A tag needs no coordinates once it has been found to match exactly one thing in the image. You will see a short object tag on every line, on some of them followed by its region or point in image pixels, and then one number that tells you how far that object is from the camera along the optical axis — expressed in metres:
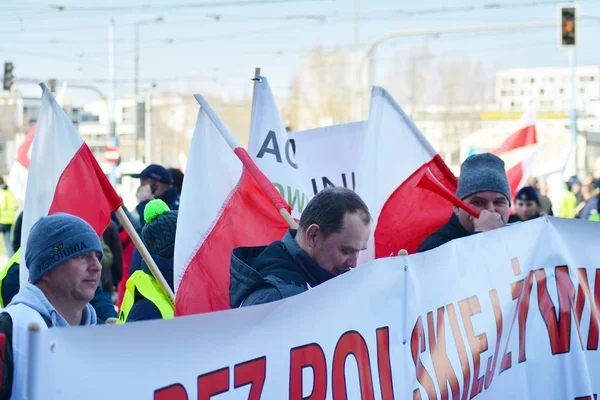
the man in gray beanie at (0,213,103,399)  5.10
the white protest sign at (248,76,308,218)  9.62
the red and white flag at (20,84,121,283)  7.46
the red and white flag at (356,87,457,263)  8.64
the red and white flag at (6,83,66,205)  17.83
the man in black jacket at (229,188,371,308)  5.43
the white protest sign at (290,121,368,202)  11.79
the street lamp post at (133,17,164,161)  74.45
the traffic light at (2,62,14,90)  49.10
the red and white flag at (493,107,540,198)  15.69
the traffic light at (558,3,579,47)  30.85
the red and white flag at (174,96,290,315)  6.96
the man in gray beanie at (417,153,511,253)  7.77
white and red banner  3.61
